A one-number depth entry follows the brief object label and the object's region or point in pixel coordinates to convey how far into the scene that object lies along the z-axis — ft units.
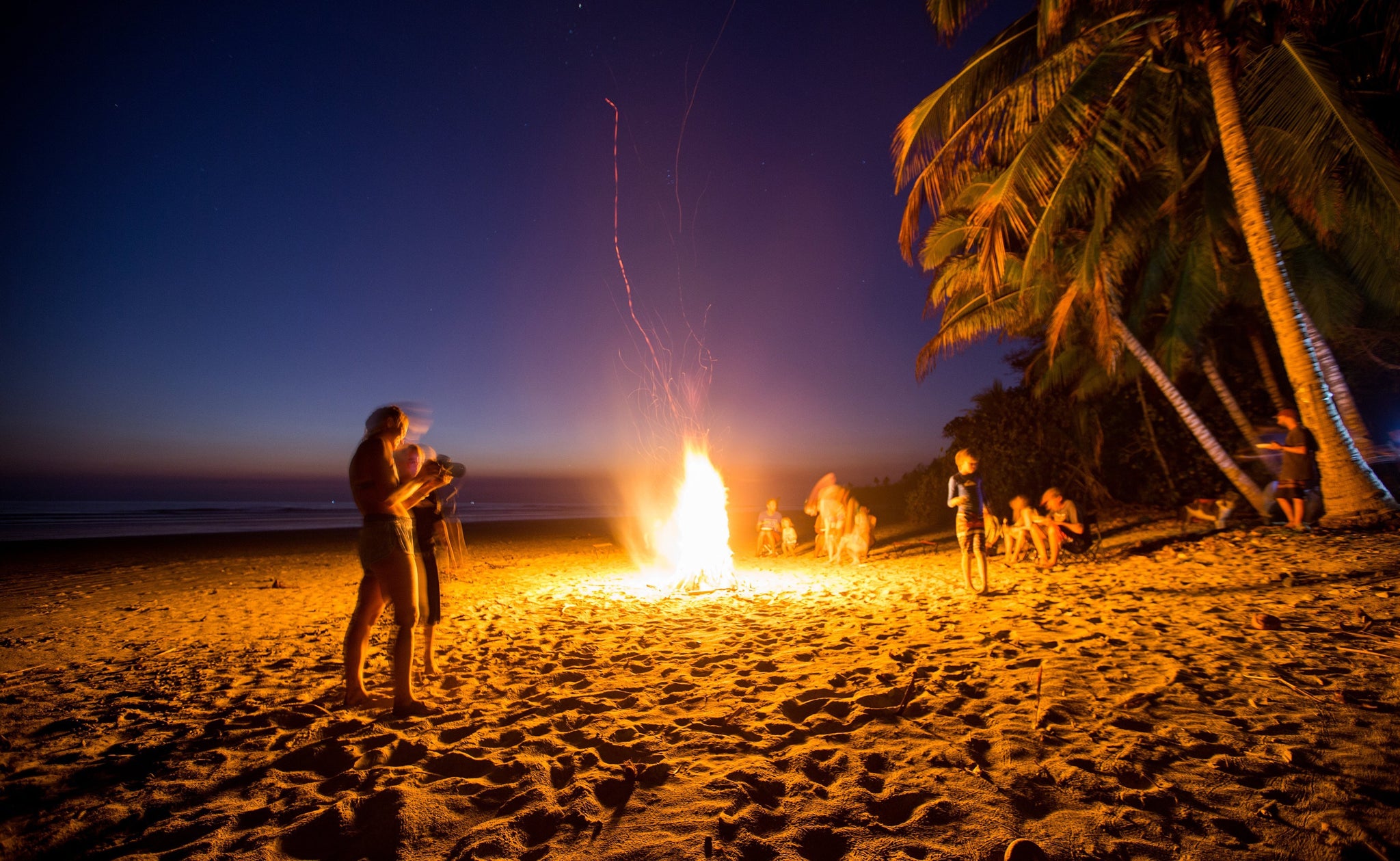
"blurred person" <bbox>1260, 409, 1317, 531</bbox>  24.18
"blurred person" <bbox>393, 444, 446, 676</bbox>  13.91
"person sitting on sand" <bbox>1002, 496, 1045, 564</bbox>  28.09
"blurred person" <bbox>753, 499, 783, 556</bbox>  40.22
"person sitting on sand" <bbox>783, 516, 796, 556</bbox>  39.55
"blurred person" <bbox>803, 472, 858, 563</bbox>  34.96
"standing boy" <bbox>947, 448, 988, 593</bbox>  21.68
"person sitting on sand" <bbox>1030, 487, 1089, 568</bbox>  26.58
